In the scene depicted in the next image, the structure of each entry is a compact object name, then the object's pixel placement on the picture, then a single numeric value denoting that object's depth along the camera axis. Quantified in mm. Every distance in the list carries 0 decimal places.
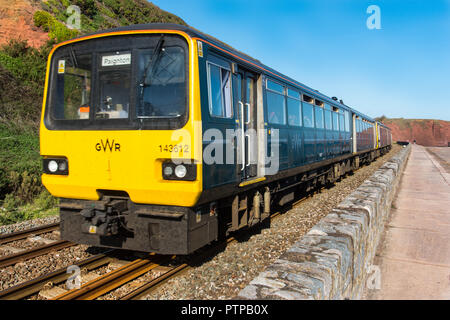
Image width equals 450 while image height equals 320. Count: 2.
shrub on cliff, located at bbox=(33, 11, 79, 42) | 28016
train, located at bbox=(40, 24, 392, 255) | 4223
